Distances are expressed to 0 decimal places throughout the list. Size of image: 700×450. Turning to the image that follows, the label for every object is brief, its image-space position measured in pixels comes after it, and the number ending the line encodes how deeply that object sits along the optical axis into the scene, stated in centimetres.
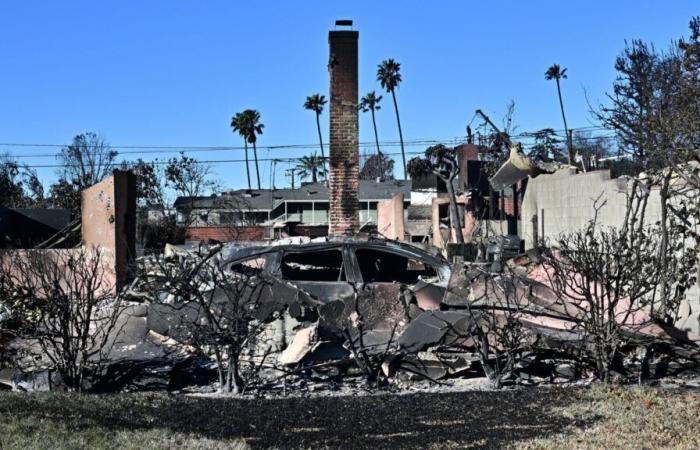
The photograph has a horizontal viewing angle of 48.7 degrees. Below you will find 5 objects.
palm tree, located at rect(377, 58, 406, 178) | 7194
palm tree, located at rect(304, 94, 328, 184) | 6769
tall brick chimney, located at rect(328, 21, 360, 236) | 1431
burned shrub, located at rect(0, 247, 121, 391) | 720
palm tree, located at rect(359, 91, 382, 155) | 7315
